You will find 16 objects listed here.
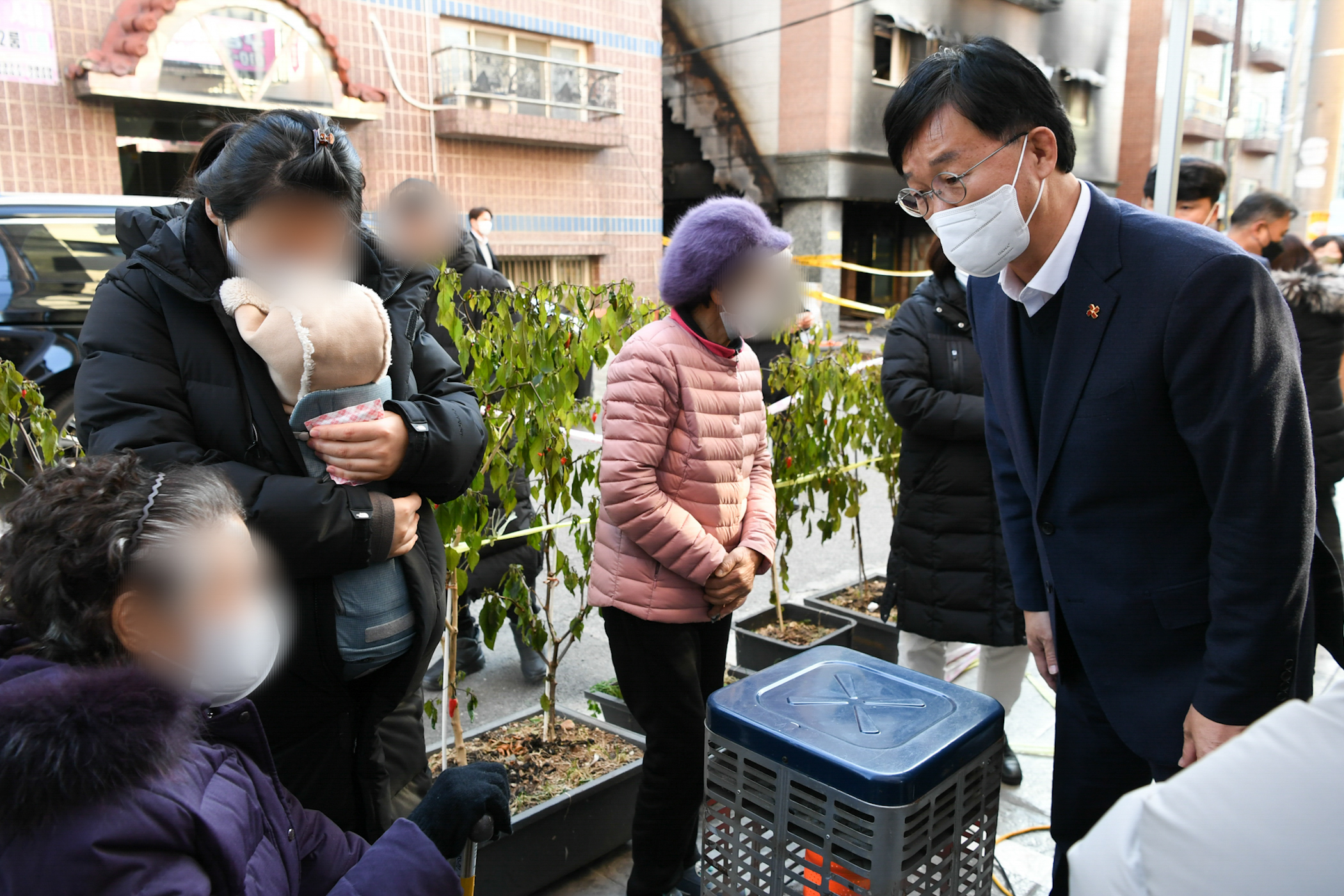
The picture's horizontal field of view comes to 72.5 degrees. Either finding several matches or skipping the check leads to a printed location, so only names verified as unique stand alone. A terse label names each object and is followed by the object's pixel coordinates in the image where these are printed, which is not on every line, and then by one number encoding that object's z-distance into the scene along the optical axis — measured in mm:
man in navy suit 1572
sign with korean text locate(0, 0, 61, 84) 9195
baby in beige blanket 1633
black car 5789
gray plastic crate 1586
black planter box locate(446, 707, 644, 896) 2449
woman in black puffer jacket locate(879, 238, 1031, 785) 3162
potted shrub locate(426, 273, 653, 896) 2598
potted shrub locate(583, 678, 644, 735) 3340
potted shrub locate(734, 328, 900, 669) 3994
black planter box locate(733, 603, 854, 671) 3838
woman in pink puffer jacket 2344
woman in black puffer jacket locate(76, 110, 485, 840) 1656
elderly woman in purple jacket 1034
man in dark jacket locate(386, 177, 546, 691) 2756
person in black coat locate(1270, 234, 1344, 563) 3777
